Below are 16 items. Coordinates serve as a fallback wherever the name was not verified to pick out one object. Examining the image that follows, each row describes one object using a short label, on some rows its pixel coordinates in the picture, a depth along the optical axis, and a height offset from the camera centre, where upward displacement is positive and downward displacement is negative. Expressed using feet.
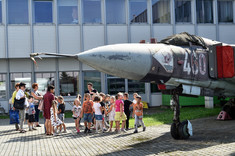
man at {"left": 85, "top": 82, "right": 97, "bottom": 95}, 42.69 -1.28
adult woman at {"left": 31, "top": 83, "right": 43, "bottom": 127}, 40.52 -3.32
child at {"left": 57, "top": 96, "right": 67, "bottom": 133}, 40.60 -3.52
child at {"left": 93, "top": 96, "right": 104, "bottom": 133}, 38.32 -3.72
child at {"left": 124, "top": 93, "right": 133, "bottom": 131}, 40.36 -3.50
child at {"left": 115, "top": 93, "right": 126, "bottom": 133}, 37.58 -3.83
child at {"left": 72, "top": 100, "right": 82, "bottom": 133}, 40.35 -3.88
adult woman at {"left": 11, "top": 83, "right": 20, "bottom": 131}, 41.54 -1.98
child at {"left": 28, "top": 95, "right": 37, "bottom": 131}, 43.52 -4.58
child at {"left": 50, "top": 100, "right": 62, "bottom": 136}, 37.35 -4.23
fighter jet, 22.68 +1.17
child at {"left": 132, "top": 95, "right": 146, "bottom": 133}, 37.70 -3.68
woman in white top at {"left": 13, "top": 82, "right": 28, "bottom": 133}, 40.71 -1.91
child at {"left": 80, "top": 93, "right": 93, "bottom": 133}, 38.83 -3.74
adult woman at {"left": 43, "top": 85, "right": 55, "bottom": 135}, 37.73 -3.05
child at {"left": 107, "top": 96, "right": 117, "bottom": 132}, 39.04 -3.84
